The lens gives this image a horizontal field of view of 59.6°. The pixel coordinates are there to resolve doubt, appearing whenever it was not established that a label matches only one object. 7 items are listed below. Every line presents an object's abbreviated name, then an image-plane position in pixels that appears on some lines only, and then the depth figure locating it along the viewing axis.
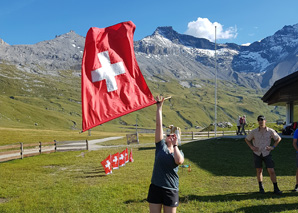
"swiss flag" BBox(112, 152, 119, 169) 14.77
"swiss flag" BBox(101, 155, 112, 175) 13.28
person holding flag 4.62
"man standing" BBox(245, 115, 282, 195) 8.49
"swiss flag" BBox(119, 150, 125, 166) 15.79
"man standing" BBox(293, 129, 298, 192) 8.75
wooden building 26.52
